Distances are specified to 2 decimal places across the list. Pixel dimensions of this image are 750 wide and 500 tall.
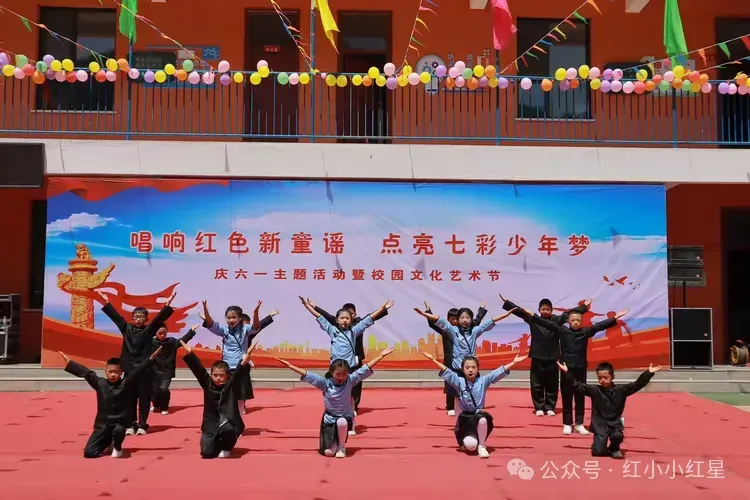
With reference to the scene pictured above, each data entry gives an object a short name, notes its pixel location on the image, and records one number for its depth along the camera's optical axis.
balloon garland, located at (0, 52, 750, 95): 11.08
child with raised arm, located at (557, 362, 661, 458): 6.82
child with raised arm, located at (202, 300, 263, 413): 8.39
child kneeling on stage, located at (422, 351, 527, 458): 6.93
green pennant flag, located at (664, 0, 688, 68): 11.91
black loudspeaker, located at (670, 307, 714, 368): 11.85
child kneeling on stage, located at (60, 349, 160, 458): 6.77
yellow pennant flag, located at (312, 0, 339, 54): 11.31
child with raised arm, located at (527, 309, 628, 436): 7.85
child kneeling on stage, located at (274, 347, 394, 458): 6.83
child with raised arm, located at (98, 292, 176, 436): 7.96
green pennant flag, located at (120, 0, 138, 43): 11.60
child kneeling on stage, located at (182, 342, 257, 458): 6.81
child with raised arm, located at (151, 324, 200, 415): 9.22
